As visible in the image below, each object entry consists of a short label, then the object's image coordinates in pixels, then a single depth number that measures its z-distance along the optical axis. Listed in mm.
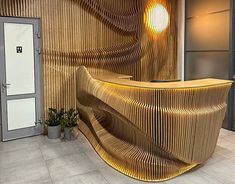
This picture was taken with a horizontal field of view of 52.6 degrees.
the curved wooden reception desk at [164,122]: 2812
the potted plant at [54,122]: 4543
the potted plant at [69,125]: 4445
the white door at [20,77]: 4320
